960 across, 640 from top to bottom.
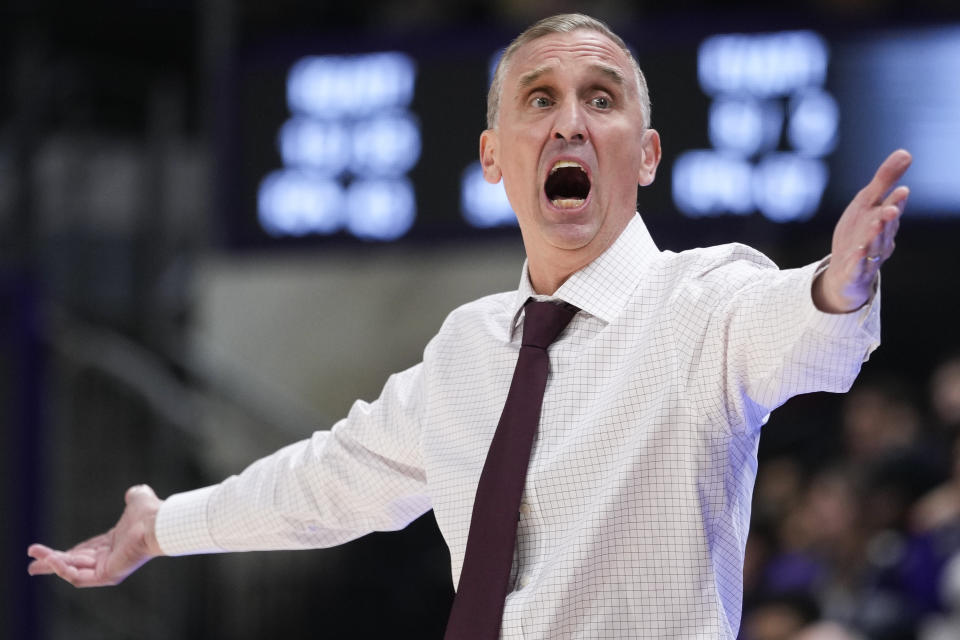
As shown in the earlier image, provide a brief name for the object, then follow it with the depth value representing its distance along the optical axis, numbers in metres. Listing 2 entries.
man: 7.52
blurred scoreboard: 11.04
